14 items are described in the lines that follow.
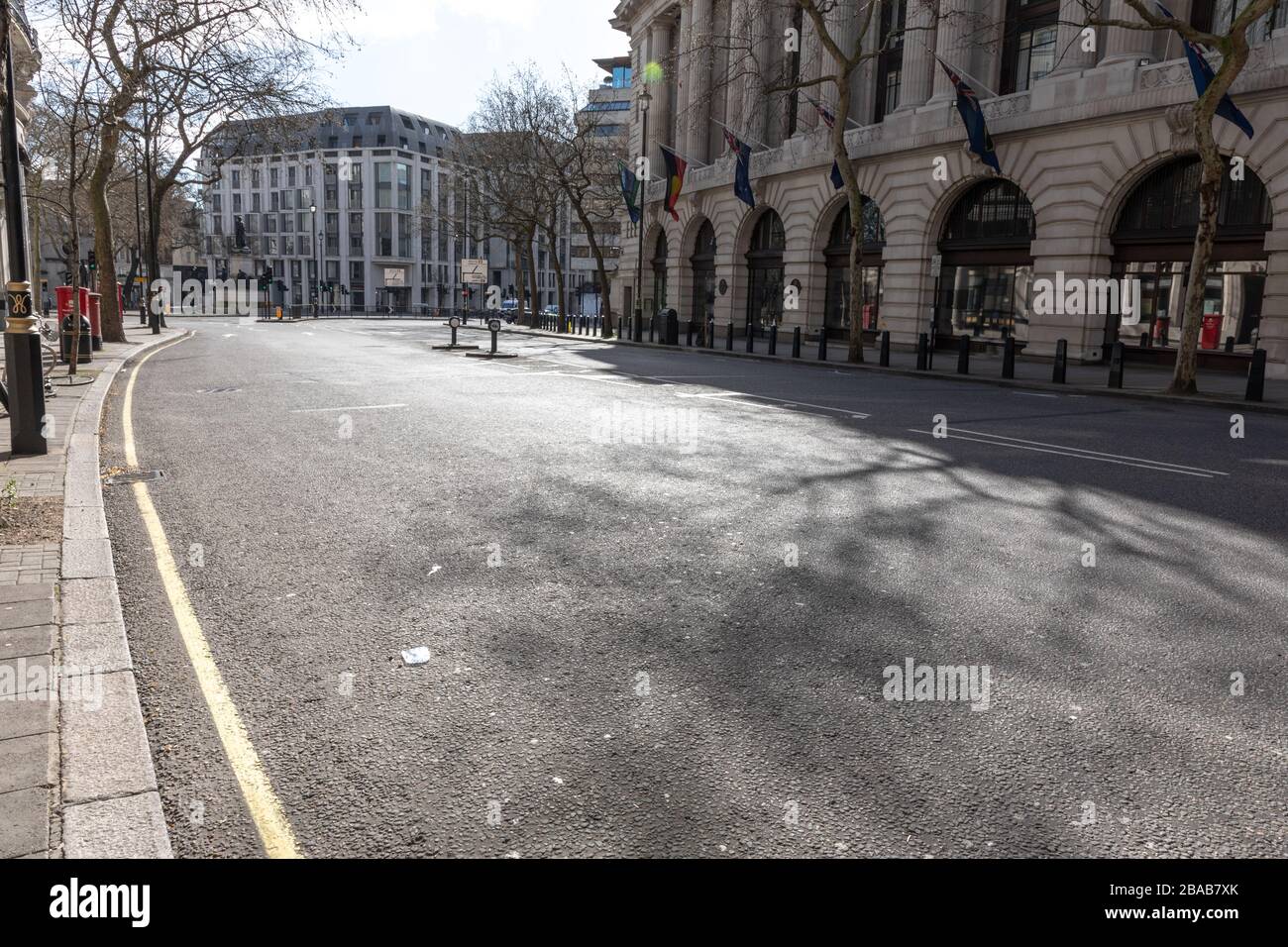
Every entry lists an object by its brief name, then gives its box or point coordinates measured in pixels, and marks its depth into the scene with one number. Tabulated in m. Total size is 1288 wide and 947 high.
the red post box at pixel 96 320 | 23.59
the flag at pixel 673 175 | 39.09
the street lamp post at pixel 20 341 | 8.38
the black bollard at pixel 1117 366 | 19.17
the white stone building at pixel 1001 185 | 24.72
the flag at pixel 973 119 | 28.70
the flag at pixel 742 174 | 36.94
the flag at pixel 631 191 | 42.28
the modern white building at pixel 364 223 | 114.00
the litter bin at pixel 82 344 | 18.38
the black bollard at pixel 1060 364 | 20.31
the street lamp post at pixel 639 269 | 38.66
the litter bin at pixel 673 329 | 38.31
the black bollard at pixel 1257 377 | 17.17
